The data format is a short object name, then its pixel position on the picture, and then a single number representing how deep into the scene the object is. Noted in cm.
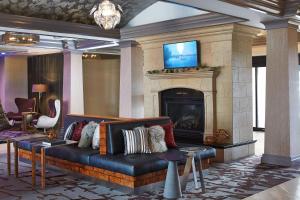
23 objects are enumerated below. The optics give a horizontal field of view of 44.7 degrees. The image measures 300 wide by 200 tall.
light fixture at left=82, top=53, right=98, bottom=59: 1271
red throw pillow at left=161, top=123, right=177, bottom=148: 586
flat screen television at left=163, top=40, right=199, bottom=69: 738
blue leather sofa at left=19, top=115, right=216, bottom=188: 472
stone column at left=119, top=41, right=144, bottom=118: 915
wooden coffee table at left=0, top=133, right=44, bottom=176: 571
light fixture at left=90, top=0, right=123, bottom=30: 533
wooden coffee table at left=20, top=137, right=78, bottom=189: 509
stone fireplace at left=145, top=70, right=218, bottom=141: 720
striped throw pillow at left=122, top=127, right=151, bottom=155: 530
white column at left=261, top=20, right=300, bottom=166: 637
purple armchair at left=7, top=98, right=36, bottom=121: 1225
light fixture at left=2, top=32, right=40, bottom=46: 866
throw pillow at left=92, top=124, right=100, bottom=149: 575
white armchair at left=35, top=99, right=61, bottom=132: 1084
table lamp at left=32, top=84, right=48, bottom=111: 1234
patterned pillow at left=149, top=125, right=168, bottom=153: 547
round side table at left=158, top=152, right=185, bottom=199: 457
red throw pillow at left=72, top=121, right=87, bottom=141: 634
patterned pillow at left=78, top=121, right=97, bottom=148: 590
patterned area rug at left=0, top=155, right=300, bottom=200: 470
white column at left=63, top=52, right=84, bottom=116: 1137
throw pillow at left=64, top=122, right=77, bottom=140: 640
